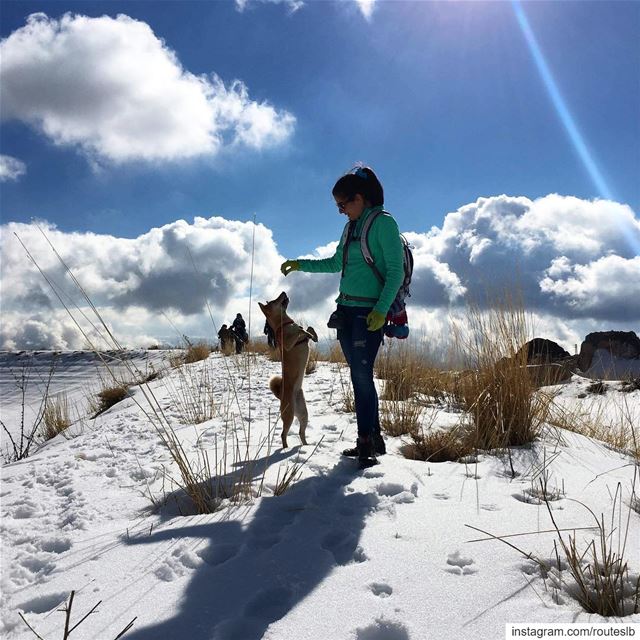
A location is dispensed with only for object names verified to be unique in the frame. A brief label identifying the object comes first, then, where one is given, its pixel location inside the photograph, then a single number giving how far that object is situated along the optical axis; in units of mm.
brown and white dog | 3355
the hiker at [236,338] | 12927
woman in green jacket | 2758
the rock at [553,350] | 9844
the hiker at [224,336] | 13664
